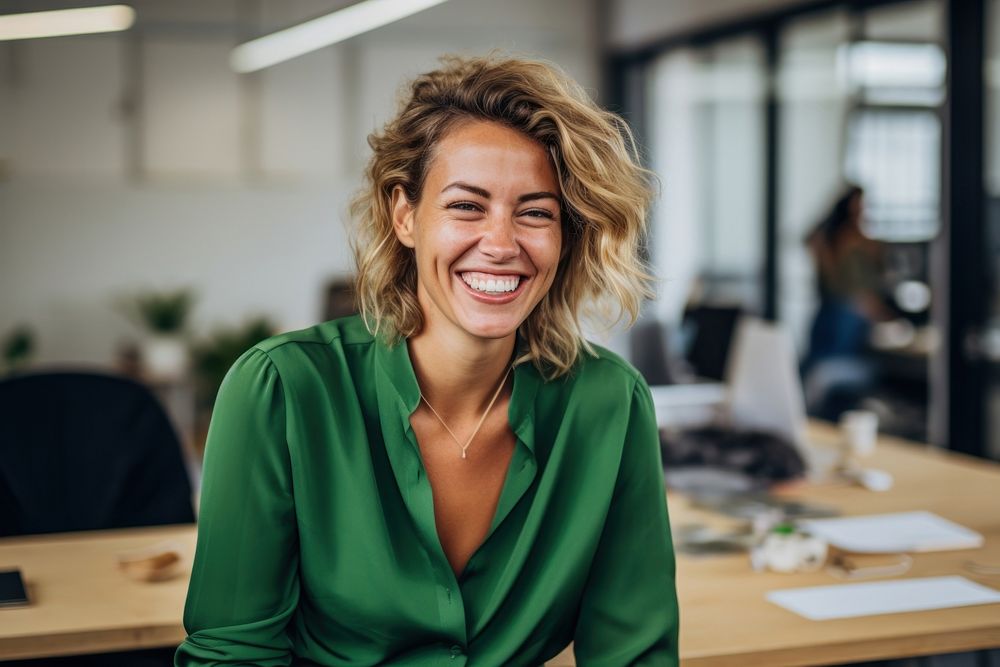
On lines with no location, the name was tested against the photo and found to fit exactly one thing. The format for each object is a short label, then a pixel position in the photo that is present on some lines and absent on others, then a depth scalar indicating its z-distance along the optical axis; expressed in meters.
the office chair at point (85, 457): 2.43
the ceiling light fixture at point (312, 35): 5.72
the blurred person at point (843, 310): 5.12
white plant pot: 6.52
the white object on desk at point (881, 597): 1.89
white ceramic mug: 3.16
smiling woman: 1.58
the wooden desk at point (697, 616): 1.75
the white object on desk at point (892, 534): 2.17
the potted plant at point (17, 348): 6.27
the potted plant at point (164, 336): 6.52
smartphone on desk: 1.88
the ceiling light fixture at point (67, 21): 4.96
